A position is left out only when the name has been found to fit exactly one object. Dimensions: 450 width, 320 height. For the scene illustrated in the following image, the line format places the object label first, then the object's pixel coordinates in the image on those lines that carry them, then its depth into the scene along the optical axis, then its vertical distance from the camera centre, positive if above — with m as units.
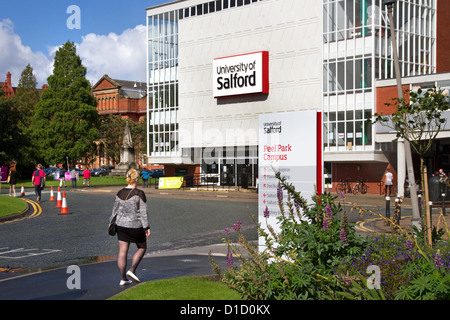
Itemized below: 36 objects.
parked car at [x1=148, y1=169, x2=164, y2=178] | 68.87 -1.10
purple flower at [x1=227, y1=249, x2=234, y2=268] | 6.42 -1.08
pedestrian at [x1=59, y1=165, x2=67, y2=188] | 53.21 -1.01
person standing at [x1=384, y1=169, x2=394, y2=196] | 37.03 -1.08
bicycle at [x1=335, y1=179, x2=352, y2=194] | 42.78 -1.64
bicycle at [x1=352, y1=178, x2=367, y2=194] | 41.88 -1.80
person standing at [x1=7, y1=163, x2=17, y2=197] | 34.69 -0.80
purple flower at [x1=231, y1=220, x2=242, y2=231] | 6.89 -0.77
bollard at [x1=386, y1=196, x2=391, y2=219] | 18.36 -1.45
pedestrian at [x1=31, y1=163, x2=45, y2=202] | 30.98 -0.82
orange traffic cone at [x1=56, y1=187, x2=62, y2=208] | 27.38 -1.82
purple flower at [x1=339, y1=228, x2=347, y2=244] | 6.10 -0.78
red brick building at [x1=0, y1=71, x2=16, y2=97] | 124.68 +17.99
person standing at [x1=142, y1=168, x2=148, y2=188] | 50.84 -1.34
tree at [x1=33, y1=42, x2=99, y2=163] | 71.50 +6.53
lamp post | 17.88 +0.34
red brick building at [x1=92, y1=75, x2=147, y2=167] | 96.56 +11.11
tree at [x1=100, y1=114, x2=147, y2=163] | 80.06 +4.23
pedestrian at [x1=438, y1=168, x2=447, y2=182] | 25.05 -0.66
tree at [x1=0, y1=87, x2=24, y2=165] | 60.19 +3.65
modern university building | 42.06 +7.69
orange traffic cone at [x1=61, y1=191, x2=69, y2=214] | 23.98 -1.84
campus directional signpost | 8.37 +0.14
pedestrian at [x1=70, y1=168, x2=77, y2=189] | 49.44 -1.08
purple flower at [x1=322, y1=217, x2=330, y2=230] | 6.30 -0.67
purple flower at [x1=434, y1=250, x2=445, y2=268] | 5.36 -0.94
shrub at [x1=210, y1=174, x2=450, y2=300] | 5.56 -1.09
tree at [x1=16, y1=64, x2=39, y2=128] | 91.82 +12.91
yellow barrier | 49.22 -1.63
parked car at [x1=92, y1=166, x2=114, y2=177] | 76.62 -0.89
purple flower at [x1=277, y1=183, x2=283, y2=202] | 7.32 -0.39
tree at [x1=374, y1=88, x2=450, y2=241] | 12.11 +1.23
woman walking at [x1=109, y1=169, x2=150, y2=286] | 9.08 -0.89
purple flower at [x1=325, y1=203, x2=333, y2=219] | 6.36 -0.53
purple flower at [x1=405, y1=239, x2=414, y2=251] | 6.18 -0.90
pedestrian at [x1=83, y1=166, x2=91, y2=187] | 52.97 -1.06
